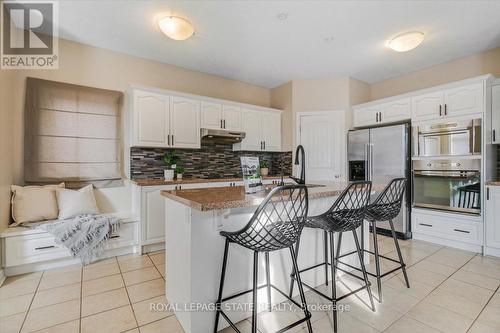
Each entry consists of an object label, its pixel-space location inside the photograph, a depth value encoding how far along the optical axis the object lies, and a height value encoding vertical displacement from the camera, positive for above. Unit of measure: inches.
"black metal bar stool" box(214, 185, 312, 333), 53.2 -16.4
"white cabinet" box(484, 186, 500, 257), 111.0 -25.9
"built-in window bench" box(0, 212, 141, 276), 91.9 -34.3
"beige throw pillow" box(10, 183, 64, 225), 101.2 -16.2
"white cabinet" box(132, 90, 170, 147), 128.2 +25.8
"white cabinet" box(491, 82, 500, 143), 115.0 +25.0
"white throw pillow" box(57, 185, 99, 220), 108.0 -17.1
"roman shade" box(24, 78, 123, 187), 110.7 +15.8
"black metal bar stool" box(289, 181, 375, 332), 66.7 -16.0
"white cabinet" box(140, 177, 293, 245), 117.9 -24.0
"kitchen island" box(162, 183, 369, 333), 59.1 -24.5
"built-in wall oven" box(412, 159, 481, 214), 118.0 -9.9
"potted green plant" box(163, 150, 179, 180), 138.2 +1.8
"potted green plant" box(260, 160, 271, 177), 181.0 -1.6
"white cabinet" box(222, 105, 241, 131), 158.2 +32.5
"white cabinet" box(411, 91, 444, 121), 129.4 +33.3
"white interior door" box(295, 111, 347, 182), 167.3 +16.5
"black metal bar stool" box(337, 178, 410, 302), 79.4 -15.0
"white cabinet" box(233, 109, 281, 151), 169.0 +26.0
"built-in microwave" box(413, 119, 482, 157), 117.3 +14.2
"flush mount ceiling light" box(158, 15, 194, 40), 99.0 +58.2
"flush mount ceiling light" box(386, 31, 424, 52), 111.0 +59.2
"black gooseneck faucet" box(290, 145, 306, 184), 82.9 -4.2
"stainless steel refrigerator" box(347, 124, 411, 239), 138.1 +5.0
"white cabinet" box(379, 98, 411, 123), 141.8 +33.5
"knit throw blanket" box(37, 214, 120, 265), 98.0 -28.2
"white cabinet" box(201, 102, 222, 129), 149.7 +32.3
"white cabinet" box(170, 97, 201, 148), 139.1 +25.9
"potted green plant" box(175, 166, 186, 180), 142.1 -3.0
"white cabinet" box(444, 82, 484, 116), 117.1 +33.3
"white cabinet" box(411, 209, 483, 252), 118.0 -33.3
